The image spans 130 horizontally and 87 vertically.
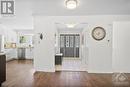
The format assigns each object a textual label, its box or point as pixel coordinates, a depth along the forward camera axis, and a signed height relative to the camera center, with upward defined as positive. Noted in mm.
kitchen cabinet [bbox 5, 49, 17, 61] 5679 -777
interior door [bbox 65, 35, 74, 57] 7335 -387
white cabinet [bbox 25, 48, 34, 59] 6438 -783
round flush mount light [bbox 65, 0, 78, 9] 2629 +1173
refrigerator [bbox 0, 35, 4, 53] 5018 -43
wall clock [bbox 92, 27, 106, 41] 3634 +386
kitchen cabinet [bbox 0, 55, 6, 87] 2389 -727
